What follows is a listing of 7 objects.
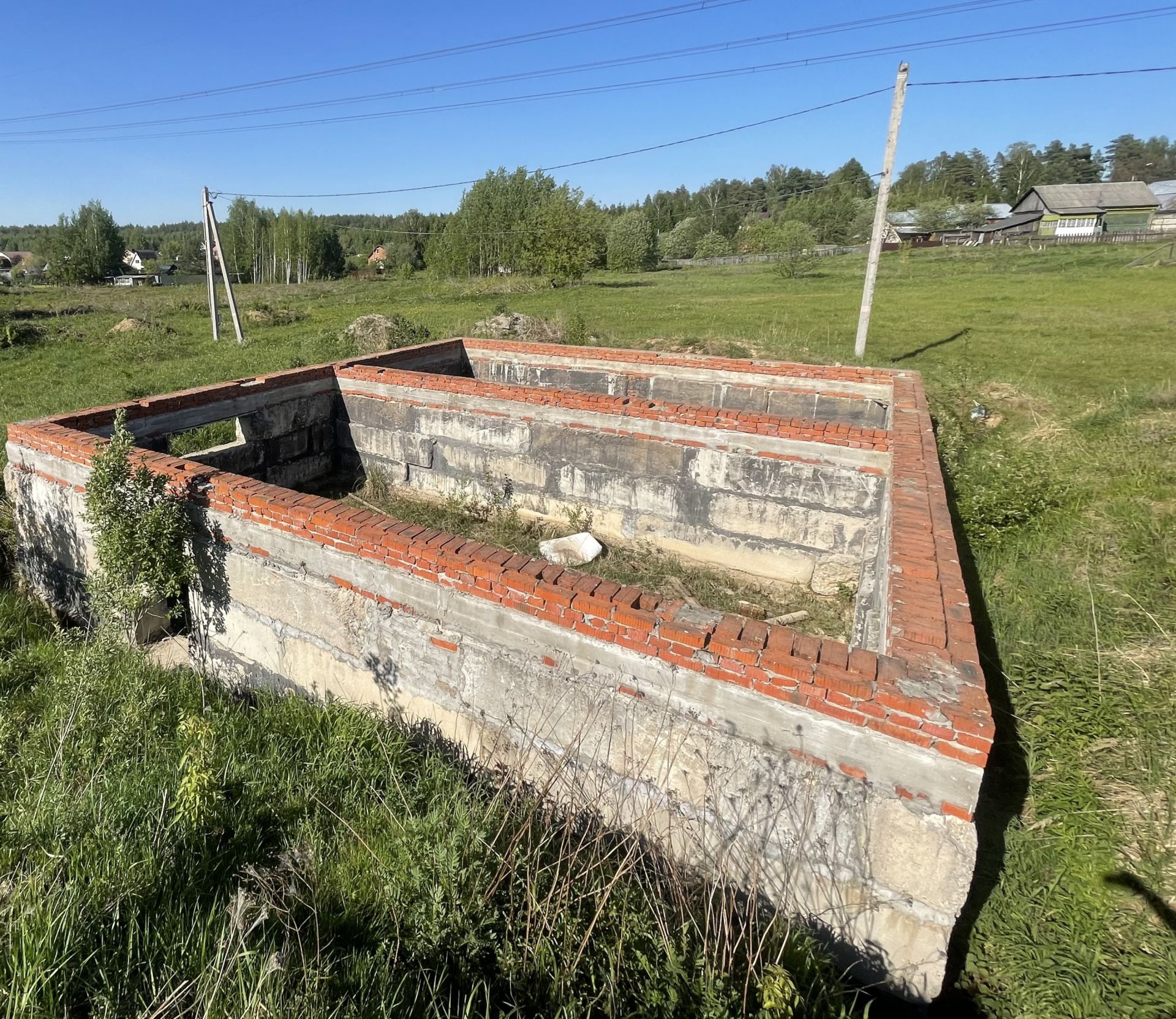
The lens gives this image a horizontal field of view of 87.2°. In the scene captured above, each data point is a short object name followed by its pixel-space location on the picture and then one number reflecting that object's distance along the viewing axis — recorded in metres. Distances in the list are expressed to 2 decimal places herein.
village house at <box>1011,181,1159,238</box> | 49.81
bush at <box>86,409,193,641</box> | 4.49
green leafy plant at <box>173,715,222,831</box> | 2.82
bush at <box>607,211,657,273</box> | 53.47
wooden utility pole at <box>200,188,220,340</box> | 18.61
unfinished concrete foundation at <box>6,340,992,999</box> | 2.77
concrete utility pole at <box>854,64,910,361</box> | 12.39
